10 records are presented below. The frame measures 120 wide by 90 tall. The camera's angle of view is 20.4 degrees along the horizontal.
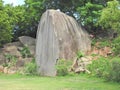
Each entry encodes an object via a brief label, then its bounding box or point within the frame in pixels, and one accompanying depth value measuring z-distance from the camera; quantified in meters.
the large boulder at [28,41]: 23.16
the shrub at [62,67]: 18.80
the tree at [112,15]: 13.53
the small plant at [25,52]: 22.66
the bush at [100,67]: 16.43
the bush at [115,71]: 15.12
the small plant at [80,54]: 20.45
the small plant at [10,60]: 22.01
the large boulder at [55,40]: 20.11
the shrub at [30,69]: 19.69
